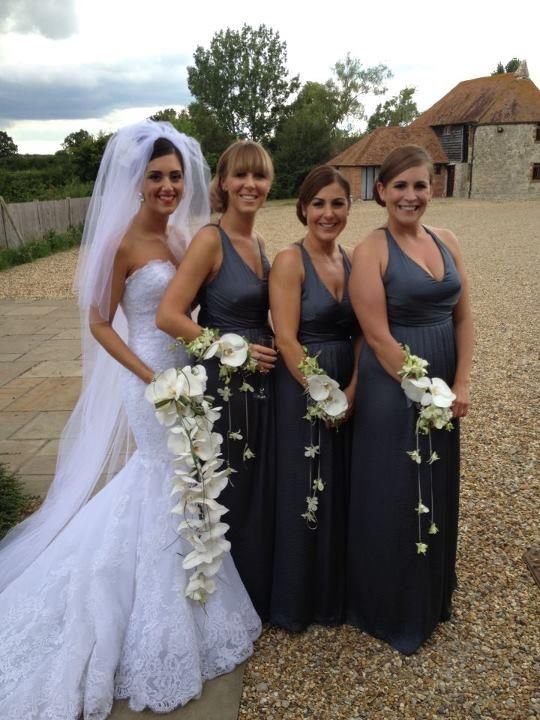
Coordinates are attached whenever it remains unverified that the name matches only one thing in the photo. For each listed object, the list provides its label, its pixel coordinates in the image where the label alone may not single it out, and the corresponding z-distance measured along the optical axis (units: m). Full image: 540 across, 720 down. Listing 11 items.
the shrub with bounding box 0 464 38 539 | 3.77
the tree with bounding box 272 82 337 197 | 43.41
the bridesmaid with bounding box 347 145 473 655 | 2.57
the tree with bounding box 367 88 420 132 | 60.03
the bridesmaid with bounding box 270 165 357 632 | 2.66
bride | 2.52
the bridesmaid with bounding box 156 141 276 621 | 2.64
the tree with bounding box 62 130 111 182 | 27.56
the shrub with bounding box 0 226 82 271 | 16.66
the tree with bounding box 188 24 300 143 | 54.03
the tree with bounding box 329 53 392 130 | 60.25
